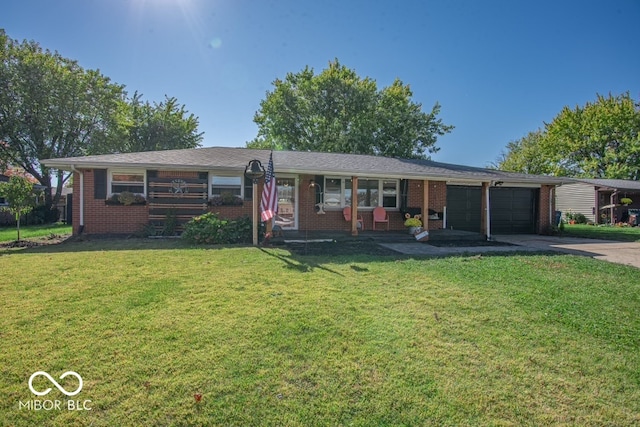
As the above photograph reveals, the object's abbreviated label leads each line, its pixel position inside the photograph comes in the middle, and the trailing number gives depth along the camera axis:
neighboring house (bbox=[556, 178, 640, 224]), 20.86
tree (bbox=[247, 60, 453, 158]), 25.61
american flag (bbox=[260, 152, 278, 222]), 8.16
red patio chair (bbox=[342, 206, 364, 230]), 11.43
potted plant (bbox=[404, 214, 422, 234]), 10.80
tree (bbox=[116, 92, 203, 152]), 26.88
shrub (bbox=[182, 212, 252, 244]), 8.50
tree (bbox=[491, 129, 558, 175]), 35.51
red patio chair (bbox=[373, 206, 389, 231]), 11.70
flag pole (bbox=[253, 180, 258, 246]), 8.53
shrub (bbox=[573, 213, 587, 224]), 21.48
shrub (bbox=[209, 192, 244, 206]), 10.50
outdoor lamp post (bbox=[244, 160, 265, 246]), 8.55
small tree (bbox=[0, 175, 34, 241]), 8.80
